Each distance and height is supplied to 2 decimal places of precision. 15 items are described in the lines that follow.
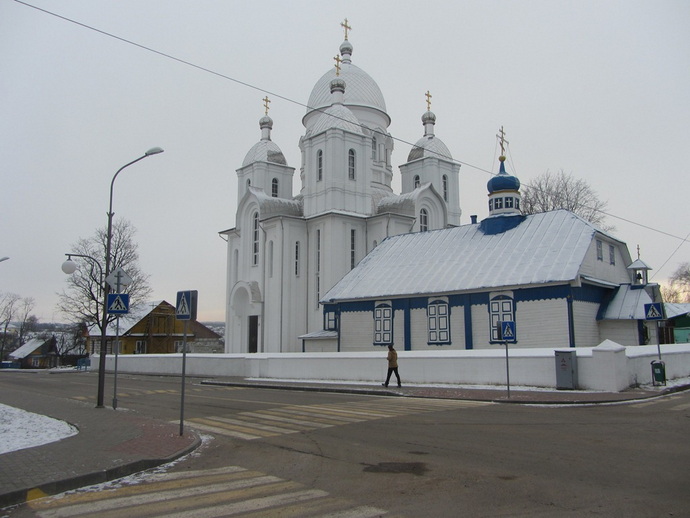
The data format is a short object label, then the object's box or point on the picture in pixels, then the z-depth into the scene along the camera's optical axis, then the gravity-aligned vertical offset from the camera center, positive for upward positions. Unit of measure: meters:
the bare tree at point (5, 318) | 79.54 +3.76
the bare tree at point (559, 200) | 42.72 +10.62
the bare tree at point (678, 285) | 73.06 +7.30
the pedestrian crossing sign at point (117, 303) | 14.54 +1.03
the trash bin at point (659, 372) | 18.95 -0.82
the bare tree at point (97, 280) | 47.78 +5.24
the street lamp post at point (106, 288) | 15.40 +1.53
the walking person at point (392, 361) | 20.03 -0.49
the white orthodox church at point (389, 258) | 25.19 +4.51
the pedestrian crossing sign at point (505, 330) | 17.07 +0.44
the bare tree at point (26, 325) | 95.86 +3.63
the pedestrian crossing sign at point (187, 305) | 10.78 +0.73
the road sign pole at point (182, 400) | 10.45 -0.94
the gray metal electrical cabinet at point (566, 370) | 18.08 -0.72
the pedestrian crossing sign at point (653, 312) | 18.92 +1.05
